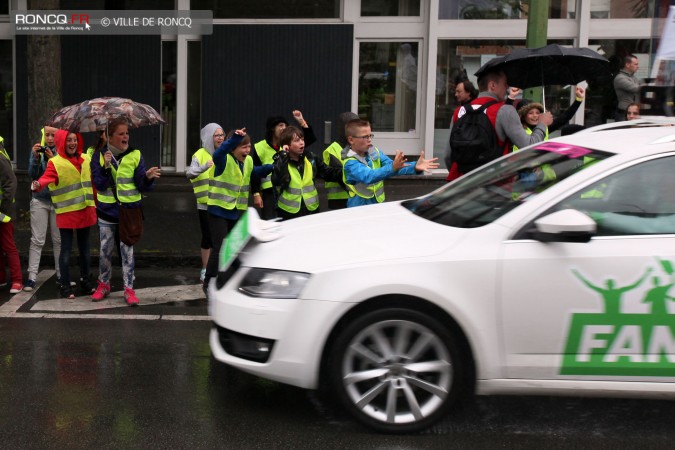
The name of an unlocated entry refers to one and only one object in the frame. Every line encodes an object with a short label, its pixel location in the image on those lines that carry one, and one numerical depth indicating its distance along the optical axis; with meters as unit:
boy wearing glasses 7.26
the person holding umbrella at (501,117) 7.81
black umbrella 8.66
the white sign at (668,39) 6.71
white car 4.68
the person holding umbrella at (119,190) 8.05
